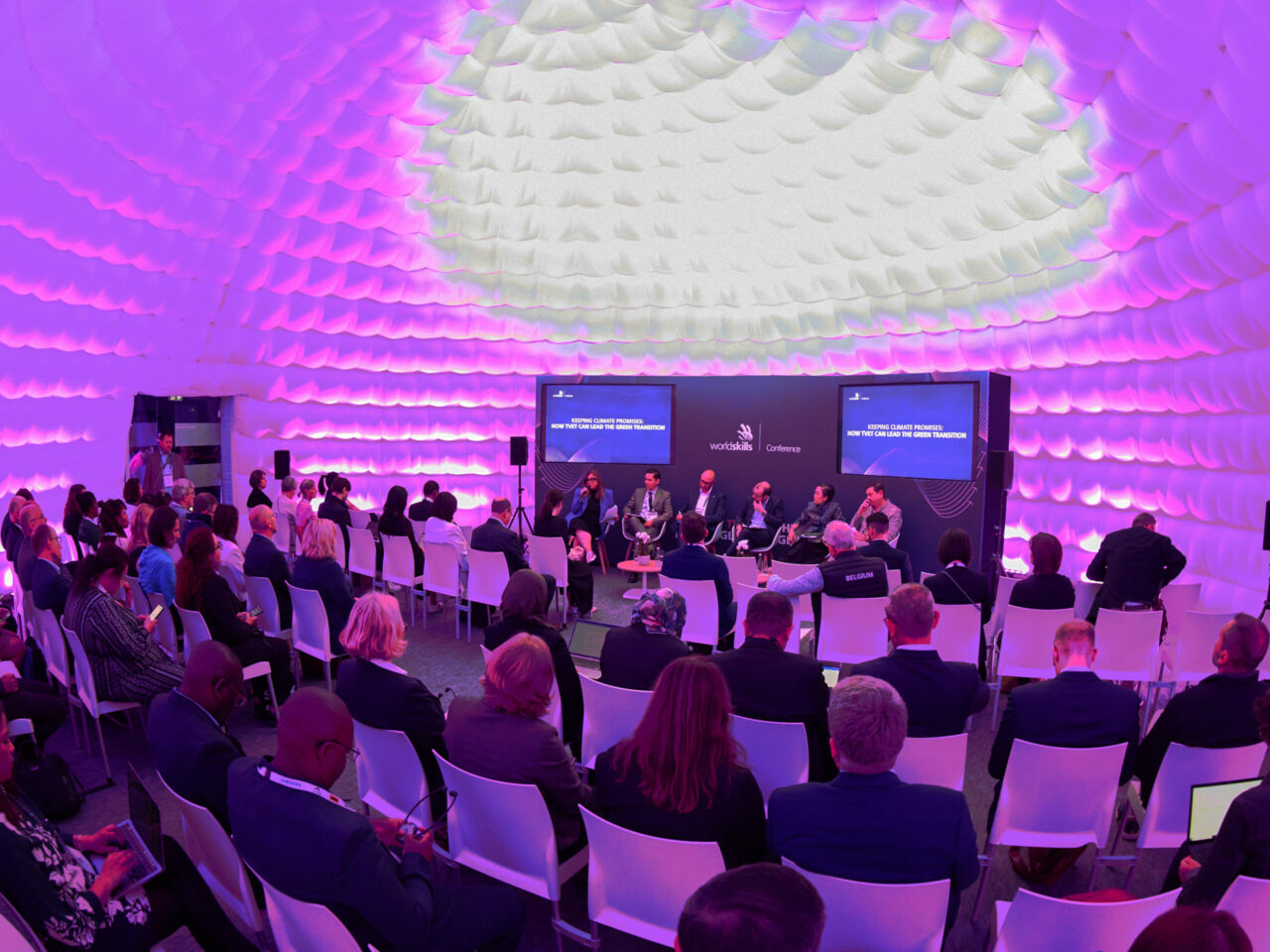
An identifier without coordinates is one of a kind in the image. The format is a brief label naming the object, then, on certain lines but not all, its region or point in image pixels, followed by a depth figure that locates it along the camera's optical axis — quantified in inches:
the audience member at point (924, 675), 143.5
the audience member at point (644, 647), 159.6
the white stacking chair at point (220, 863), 102.4
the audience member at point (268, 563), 243.3
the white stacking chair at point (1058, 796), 127.2
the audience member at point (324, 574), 231.5
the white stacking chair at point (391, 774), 129.7
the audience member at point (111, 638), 182.2
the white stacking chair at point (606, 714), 147.3
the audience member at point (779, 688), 141.8
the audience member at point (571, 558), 328.8
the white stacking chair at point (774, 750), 129.4
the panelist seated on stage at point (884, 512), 380.5
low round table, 321.2
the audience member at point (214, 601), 211.9
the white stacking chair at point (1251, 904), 85.8
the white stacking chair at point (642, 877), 96.5
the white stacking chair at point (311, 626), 222.7
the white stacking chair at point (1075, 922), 81.5
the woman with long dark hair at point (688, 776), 105.3
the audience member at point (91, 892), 88.4
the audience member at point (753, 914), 52.0
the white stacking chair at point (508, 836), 110.0
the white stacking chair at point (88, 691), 181.9
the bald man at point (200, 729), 113.0
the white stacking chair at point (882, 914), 86.0
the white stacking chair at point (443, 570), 295.3
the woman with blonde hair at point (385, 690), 139.9
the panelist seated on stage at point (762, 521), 417.7
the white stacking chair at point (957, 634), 212.8
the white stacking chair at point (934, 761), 130.3
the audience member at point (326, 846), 87.7
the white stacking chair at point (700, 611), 240.1
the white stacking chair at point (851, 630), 220.1
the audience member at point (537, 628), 171.0
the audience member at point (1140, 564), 254.1
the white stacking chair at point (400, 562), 308.3
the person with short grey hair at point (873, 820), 91.2
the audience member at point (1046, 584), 224.7
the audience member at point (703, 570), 242.5
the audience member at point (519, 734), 117.6
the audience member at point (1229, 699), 136.1
